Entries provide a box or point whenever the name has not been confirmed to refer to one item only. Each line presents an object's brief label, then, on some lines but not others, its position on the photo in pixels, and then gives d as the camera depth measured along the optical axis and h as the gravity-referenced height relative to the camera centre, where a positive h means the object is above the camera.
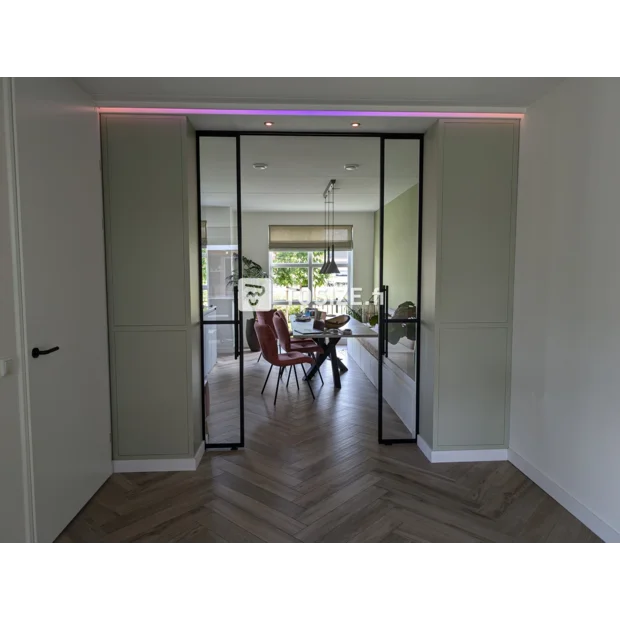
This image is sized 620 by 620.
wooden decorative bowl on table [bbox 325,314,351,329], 5.04 -0.50
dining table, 4.78 -0.60
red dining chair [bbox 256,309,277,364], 4.85 -0.42
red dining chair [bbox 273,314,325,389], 5.05 -0.84
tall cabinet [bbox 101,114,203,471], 2.85 -0.03
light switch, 1.75 -0.37
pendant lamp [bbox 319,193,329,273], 7.52 +0.79
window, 8.18 +0.04
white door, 1.95 -0.05
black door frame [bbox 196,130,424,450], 3.18 +0.29
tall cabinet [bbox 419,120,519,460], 2.97 +0.03
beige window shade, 7.92 +0.90
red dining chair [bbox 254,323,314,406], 4.45 -0.75
